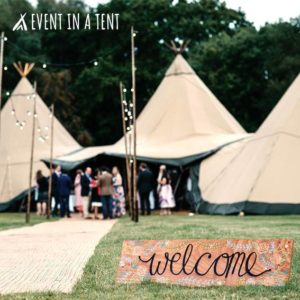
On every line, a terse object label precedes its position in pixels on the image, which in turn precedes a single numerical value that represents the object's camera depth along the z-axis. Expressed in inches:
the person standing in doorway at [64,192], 1034.7
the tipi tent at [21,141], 1327.5
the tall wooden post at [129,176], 906.7
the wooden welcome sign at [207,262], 274.1
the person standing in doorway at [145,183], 1019.3
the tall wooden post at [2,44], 867.0
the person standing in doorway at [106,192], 956.6
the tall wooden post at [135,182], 783.3
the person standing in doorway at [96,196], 994.1
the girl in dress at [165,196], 1084.5
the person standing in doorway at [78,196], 1124.7
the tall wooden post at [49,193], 985.5
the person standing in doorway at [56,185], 1049.6
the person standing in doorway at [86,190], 992.9
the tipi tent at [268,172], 915.4
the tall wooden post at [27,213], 860.6
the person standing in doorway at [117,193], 1040.8
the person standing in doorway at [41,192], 1108.6
